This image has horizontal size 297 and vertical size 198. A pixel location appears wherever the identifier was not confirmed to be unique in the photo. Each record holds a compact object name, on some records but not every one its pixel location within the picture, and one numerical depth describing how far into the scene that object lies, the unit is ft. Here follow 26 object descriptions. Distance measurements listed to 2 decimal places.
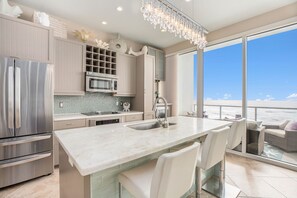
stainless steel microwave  10.65
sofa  9.38
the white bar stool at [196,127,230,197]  4.55
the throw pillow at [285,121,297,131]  9.46
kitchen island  2.98
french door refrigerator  6.70
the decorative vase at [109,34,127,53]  12.39
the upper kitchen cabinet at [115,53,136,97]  12.59
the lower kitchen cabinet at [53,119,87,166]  8.56
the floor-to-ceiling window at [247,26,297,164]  9.46
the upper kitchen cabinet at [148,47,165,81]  15.10
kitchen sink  6.51
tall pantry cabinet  13.14
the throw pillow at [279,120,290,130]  9.96
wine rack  11.03
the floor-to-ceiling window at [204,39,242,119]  11.65
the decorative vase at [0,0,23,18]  7.21
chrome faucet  6.13
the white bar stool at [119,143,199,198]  2.76
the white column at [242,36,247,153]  10.52
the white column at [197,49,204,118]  12.84
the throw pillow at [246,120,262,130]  10.51
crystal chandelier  5.89
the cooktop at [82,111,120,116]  10.83
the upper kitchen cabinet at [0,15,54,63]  6.96
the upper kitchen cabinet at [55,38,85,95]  9.46
